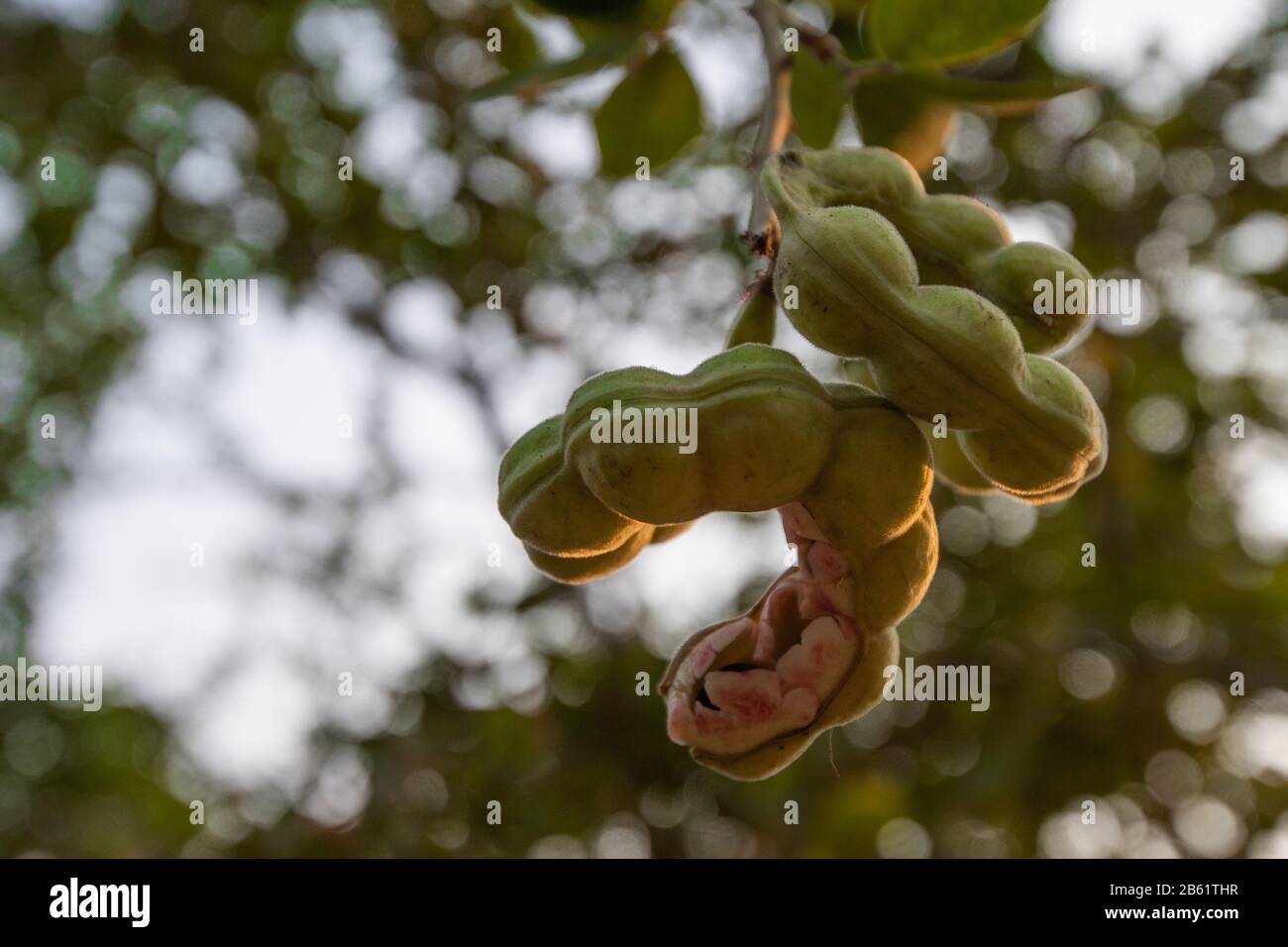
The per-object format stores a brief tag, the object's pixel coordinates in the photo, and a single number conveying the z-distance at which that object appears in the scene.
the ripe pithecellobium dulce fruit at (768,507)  0.25
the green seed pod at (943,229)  0.27
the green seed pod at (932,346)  0.25
